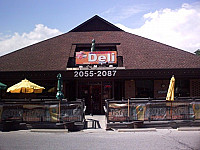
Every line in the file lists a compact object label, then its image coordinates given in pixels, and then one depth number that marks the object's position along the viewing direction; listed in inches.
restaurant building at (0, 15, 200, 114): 650.2
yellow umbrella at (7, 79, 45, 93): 553.0
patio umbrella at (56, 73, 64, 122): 546.3
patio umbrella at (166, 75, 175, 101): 524.6
